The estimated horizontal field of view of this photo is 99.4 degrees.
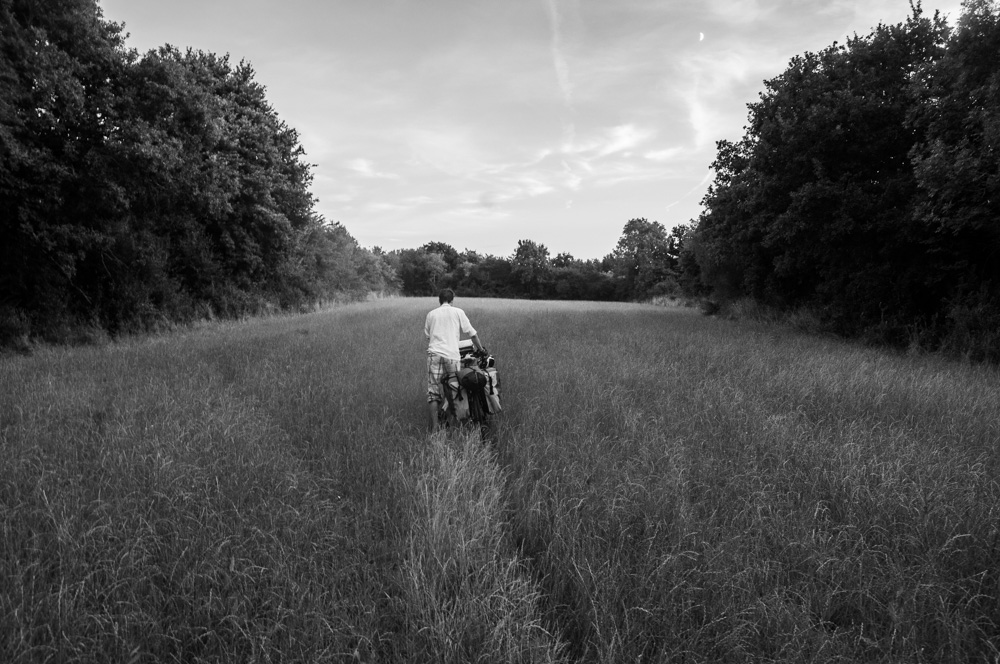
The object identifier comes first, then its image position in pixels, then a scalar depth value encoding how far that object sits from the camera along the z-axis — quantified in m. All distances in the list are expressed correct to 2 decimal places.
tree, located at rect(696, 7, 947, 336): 12.37
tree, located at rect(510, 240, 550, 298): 92.88
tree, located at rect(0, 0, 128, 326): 10.71
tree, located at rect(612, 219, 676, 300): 59.99
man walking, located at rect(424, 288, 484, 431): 5.67
